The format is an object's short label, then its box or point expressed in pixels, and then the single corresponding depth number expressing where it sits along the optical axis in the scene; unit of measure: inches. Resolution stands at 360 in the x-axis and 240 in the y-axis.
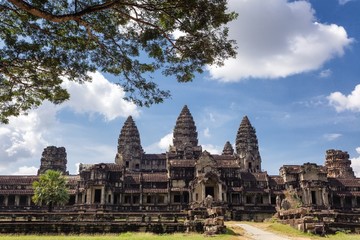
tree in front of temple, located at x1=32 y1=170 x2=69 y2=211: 1785.2
